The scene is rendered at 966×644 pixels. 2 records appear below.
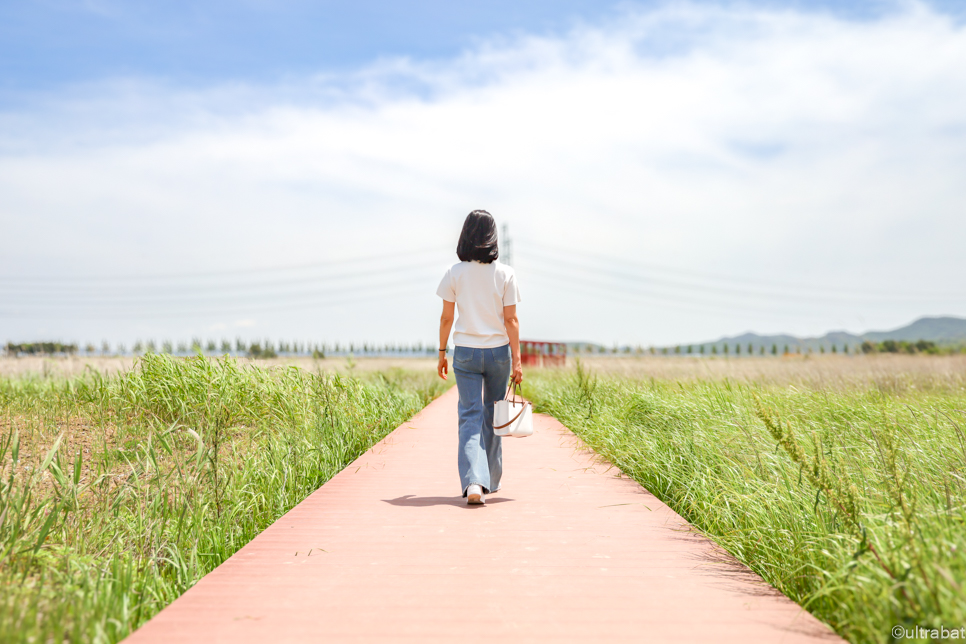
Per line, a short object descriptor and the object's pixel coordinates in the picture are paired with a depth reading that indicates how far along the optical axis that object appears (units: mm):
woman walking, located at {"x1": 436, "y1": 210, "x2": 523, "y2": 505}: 4652
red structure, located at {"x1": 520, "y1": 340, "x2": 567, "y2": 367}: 31922
